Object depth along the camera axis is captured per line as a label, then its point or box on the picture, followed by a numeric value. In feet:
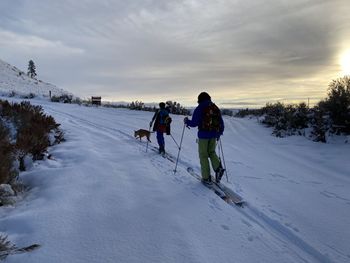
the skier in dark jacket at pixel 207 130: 26.86
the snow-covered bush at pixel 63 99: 108.78
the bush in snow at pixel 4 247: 13.29
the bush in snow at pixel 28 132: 26.61
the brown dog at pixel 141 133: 43.52
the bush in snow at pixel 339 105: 49.05
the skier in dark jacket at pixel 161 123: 38.88
